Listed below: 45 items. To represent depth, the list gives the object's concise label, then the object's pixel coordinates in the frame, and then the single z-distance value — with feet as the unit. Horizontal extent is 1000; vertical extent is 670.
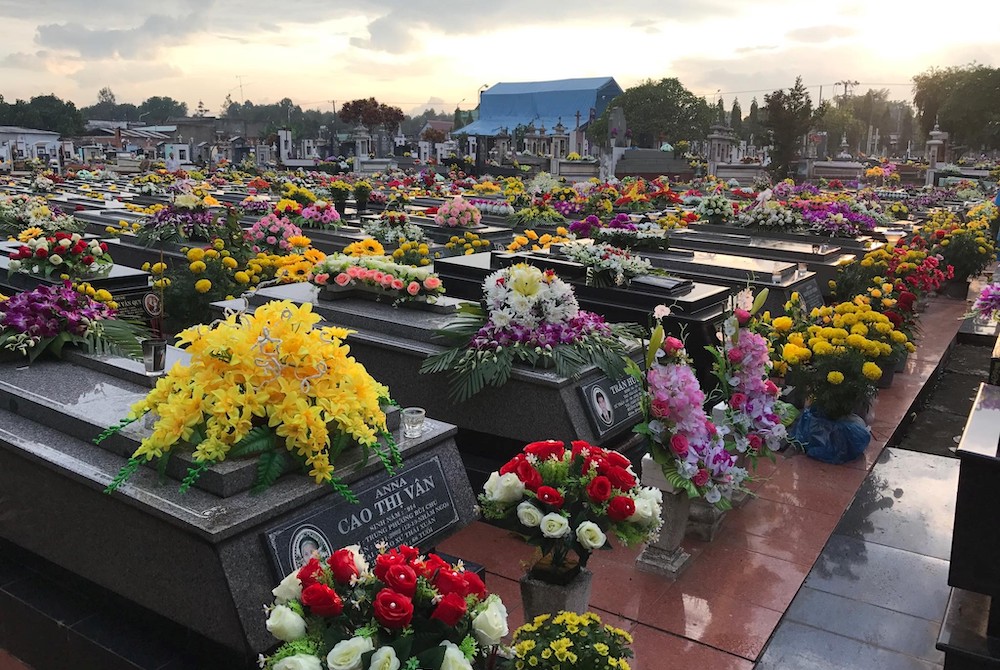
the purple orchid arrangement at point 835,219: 42.60
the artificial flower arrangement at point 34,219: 37.00
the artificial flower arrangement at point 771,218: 44.29
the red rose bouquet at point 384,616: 6.61
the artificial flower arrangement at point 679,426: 12.91
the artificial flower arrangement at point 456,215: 43.32
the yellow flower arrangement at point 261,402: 10.32
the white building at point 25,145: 154.10
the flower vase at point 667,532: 13.69
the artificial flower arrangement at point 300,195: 56.22
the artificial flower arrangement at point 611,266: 22.63
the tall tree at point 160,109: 401.92
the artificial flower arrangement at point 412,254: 31.67
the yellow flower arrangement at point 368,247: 29.89
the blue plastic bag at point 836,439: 19.03
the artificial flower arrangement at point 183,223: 34.71
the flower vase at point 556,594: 10.17
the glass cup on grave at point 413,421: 12.54
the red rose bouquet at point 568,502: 9.43
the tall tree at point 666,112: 201.98
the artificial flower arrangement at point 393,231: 38.63
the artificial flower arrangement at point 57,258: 24.26
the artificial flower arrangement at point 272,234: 35.09
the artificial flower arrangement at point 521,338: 16.55
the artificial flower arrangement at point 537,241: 31.99
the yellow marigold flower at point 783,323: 21.19
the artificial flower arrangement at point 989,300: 24.44
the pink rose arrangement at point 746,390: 14.85
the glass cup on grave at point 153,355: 14.08
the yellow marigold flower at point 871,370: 18.92
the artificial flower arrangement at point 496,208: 54.49
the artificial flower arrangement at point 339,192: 55.83
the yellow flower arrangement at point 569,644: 7.22
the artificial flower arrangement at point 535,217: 51.42
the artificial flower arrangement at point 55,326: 15.03
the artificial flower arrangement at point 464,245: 38.55
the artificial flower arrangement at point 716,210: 47.98
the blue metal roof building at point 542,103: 255.70
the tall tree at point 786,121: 100.01
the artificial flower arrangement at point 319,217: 41.04
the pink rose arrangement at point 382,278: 19.94
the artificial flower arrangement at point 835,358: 19.07
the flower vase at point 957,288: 41.83
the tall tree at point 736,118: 253.24
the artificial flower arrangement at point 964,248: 41.88
